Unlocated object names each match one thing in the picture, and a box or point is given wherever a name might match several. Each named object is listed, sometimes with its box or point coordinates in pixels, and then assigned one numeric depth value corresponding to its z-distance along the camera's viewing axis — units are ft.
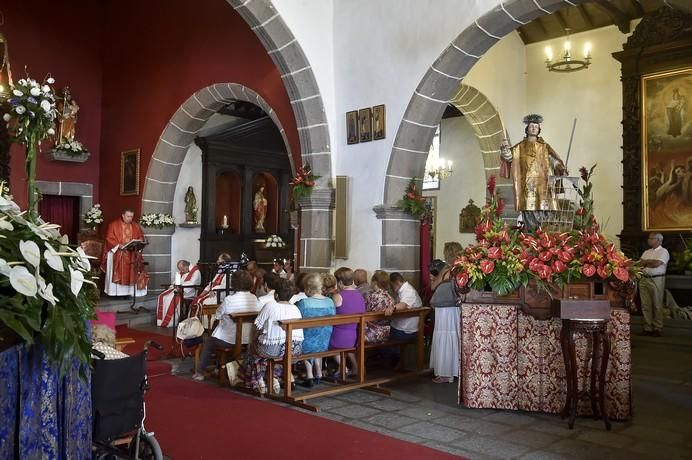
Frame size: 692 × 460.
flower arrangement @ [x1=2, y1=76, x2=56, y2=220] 16.71
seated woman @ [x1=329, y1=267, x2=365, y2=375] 19.80
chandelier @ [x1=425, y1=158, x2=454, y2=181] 43.49
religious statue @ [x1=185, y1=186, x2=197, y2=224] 40.91
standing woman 20.65
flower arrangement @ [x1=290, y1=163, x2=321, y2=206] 27.53
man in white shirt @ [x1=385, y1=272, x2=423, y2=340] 21.62
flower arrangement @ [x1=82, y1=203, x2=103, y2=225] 40.32
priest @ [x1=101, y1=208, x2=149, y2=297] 36.24
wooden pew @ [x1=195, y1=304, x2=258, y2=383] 19.43
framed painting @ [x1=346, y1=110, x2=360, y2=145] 27.53
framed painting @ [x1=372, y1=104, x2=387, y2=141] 26.53
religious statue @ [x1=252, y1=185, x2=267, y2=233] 46.09
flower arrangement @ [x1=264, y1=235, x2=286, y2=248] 40.40
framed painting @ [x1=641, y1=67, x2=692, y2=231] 34.60
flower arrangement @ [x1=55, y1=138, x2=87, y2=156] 39.65
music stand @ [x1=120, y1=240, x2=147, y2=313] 34.69
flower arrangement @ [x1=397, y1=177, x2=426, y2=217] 25.70
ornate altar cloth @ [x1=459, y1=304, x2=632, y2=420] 16.74
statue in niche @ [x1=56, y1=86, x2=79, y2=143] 39.73
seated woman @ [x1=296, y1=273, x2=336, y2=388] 19.03
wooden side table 15.34
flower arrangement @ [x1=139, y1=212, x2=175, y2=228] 38.24
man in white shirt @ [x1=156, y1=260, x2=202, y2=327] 31.91
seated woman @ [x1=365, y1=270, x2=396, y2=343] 21.08
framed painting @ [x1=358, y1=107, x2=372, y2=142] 27.04
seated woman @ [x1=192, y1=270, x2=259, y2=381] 19.71
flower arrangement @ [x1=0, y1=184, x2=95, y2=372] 5.64
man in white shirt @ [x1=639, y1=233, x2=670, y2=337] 31.73
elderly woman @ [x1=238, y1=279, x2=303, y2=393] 18.01
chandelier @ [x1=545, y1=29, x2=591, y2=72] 34.45
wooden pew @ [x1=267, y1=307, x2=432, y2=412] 17.72
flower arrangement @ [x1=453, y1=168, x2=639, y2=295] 16.20
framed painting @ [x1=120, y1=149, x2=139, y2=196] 40.04
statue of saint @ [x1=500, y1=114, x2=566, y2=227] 19.38
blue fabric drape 6.08
